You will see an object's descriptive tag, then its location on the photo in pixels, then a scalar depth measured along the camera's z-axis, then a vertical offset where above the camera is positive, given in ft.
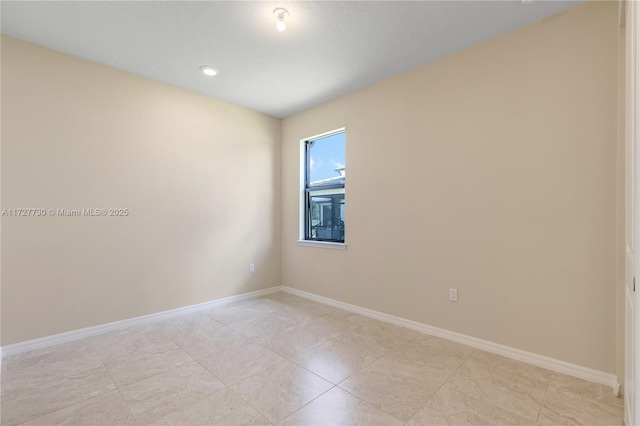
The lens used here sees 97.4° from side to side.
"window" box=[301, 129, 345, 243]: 12.57 +1.08
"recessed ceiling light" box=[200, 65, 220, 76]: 9.55 +4.89
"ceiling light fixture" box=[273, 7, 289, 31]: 6.87 +4.85
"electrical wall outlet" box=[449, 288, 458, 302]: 8.57 -2.62
